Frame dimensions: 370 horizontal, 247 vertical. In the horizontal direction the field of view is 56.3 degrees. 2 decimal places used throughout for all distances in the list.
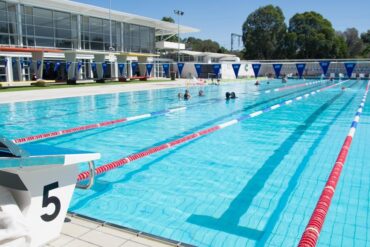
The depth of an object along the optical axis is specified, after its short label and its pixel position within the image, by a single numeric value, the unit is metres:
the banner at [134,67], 34.85
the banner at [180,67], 41.08
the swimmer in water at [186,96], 17.19
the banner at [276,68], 31.03
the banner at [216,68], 37.69
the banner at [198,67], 40.98
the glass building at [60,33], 25.80
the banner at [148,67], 35.16
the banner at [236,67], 33.96
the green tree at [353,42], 68.25
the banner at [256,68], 30.91
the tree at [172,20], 68.94
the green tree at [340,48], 57.74
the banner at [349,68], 28.77
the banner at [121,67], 31.52
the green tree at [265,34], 62.22
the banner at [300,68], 29.48
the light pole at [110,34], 32.39
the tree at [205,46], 79.17
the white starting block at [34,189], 2.08
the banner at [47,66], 29.23
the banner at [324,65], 26.49
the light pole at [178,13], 40.41
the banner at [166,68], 40.73
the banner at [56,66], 29.18
